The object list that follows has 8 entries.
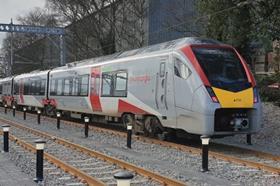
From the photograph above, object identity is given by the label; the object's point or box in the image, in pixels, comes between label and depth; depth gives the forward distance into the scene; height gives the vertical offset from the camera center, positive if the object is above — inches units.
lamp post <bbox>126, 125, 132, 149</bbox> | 609.2 -46.6
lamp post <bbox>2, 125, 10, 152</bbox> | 561.3 -48.4
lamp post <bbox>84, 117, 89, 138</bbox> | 749.9 -49.6
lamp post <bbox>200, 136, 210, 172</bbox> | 445.7 -47.3
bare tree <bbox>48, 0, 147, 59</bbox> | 1943.9 +268.2
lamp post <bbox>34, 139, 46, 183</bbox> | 400.9 -52.2
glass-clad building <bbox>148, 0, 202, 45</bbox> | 1529.3 +260.0
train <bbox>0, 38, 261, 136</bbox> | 574.6 +7.8
